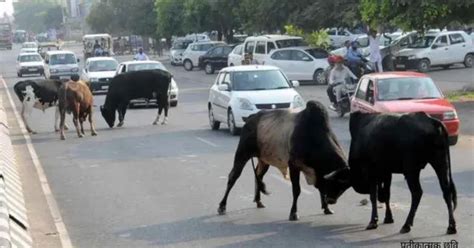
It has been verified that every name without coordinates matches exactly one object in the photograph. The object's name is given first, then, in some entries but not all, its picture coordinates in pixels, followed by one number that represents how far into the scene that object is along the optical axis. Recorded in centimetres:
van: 4097
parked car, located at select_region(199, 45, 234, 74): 5047
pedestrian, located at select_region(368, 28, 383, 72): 3193
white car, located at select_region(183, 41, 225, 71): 5559
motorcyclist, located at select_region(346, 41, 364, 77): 2975
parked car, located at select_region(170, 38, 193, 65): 6181
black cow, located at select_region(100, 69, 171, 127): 2483
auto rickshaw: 7146
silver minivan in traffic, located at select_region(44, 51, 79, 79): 4741
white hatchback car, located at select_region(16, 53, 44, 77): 5653
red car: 1727
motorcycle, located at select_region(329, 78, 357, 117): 2377
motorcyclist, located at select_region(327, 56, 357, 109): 2391
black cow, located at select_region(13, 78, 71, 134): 2417
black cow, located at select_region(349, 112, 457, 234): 952
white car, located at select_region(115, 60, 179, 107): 3009
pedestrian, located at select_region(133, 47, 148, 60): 3753
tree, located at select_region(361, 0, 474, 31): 2497
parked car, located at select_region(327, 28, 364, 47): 5752
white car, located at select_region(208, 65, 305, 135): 2058
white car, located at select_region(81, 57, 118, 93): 3747
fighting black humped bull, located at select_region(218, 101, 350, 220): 1030
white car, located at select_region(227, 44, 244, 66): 4284
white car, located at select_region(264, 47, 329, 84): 3762
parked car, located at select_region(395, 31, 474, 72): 3994
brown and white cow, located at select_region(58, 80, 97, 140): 2233
